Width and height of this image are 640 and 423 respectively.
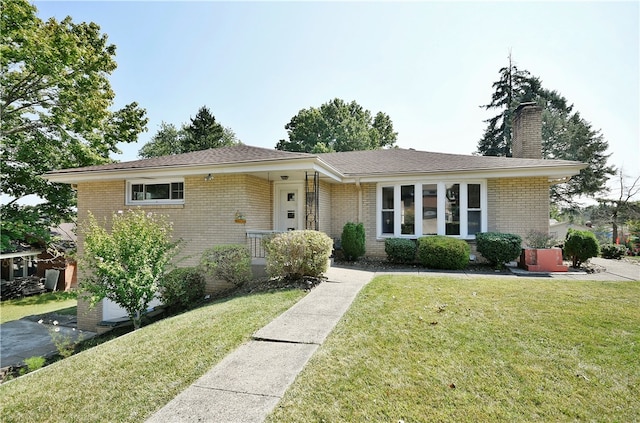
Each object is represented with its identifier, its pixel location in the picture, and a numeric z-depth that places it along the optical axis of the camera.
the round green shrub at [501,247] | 9.05
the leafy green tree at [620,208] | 23.19
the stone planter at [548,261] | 8.83
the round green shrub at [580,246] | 9.09
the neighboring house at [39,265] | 19.62
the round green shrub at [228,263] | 8.19
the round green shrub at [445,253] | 9.19
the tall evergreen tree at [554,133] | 26.61
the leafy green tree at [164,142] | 42.84
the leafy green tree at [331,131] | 37.66
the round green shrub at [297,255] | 7.23
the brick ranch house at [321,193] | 9.24
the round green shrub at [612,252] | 13.88
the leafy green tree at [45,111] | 12.94
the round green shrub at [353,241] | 10.35
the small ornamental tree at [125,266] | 6.96
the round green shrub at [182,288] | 7.92
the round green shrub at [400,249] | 10.12
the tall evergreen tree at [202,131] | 36.94
